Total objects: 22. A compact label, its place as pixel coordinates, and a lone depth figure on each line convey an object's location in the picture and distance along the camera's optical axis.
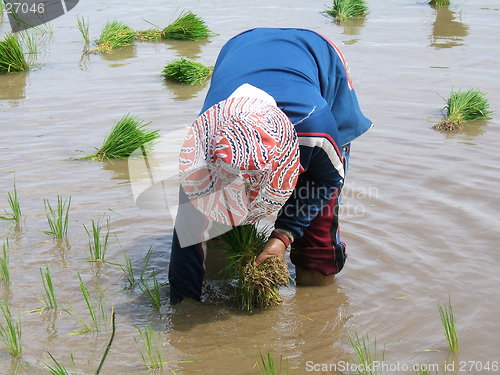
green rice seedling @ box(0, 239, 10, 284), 3.67
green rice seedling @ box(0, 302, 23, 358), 3.12
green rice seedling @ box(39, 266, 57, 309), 3.46
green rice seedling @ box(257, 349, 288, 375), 3.20
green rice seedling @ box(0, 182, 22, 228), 4.36
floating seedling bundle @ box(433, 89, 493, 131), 6.12
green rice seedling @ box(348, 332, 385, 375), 3.00
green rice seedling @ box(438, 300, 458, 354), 3.18
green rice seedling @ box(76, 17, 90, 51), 8.66
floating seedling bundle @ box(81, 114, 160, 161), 5.57
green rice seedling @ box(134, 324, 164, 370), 3.17
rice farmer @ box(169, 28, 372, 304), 2.89
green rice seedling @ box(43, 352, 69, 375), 2.72
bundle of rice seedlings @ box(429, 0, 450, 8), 10.47
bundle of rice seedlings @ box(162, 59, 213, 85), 7.32
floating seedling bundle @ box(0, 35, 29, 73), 7.54
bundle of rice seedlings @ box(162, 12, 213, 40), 9.01
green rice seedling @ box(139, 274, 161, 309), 3.64
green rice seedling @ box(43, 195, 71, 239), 4.19
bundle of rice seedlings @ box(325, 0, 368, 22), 9.77
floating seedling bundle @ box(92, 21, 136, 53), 8.51
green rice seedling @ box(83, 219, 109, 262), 4.00
